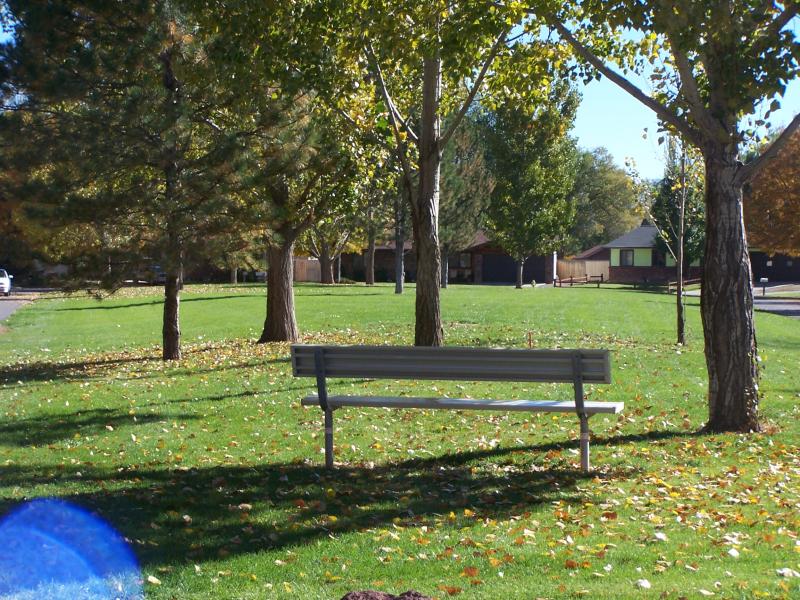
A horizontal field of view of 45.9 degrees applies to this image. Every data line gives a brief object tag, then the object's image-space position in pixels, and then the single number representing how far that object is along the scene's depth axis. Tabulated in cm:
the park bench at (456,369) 742
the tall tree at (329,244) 4484
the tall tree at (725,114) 820
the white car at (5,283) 5023
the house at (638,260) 7875
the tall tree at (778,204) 5091
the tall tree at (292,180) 1537
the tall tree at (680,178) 1894
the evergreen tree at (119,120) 1408
